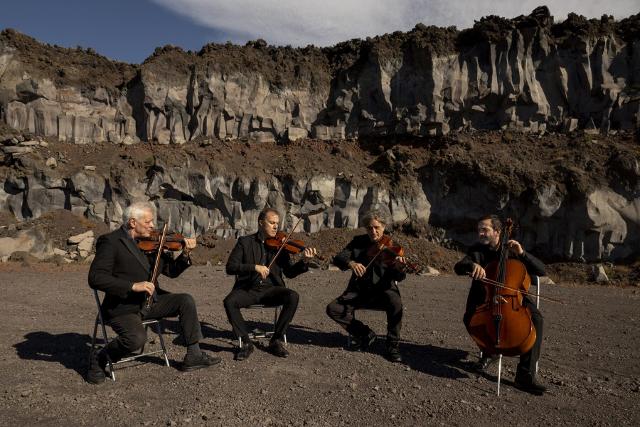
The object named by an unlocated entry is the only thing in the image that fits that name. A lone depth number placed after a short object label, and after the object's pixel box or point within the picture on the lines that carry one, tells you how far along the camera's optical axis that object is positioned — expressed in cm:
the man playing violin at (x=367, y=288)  651
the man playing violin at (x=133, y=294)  531
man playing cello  525
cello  511
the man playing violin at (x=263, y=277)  644
